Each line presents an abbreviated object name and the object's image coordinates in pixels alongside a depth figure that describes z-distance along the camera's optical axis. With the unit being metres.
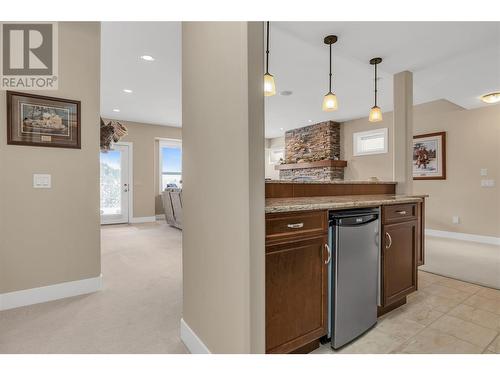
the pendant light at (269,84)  2.60
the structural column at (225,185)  1.17
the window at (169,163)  7.70
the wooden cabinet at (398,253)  2.00
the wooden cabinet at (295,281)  1.34
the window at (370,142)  6.21
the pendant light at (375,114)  3.38
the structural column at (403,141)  3.20
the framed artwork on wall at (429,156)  5.17
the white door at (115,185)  6.63
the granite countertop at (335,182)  2.00
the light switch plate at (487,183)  4.59
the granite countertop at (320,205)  1.36
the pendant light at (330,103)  3.10
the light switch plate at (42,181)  2.26
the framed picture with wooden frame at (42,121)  2.17
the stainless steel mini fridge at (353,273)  1.61
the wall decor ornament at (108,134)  3.32
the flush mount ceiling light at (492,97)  4.14
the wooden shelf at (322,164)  6.72
